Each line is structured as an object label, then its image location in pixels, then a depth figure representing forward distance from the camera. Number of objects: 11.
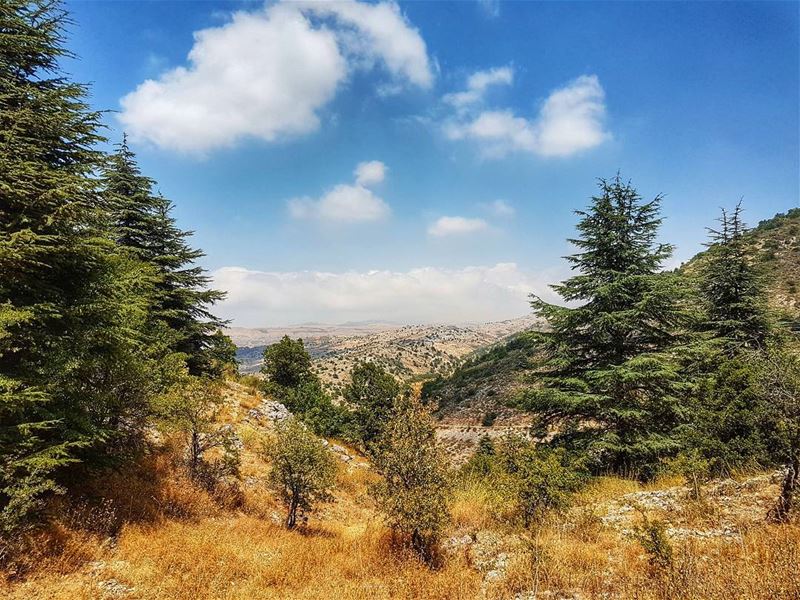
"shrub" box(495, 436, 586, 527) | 9.80
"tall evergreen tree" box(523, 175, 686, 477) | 13.80
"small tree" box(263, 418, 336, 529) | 12.73
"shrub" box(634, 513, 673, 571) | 6.34
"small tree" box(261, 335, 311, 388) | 39.41
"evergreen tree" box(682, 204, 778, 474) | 11.47
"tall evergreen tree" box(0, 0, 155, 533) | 7.18
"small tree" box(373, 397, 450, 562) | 9.16
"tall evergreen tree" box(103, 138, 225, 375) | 18.16
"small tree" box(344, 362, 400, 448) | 37.50
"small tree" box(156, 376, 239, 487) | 12.05
